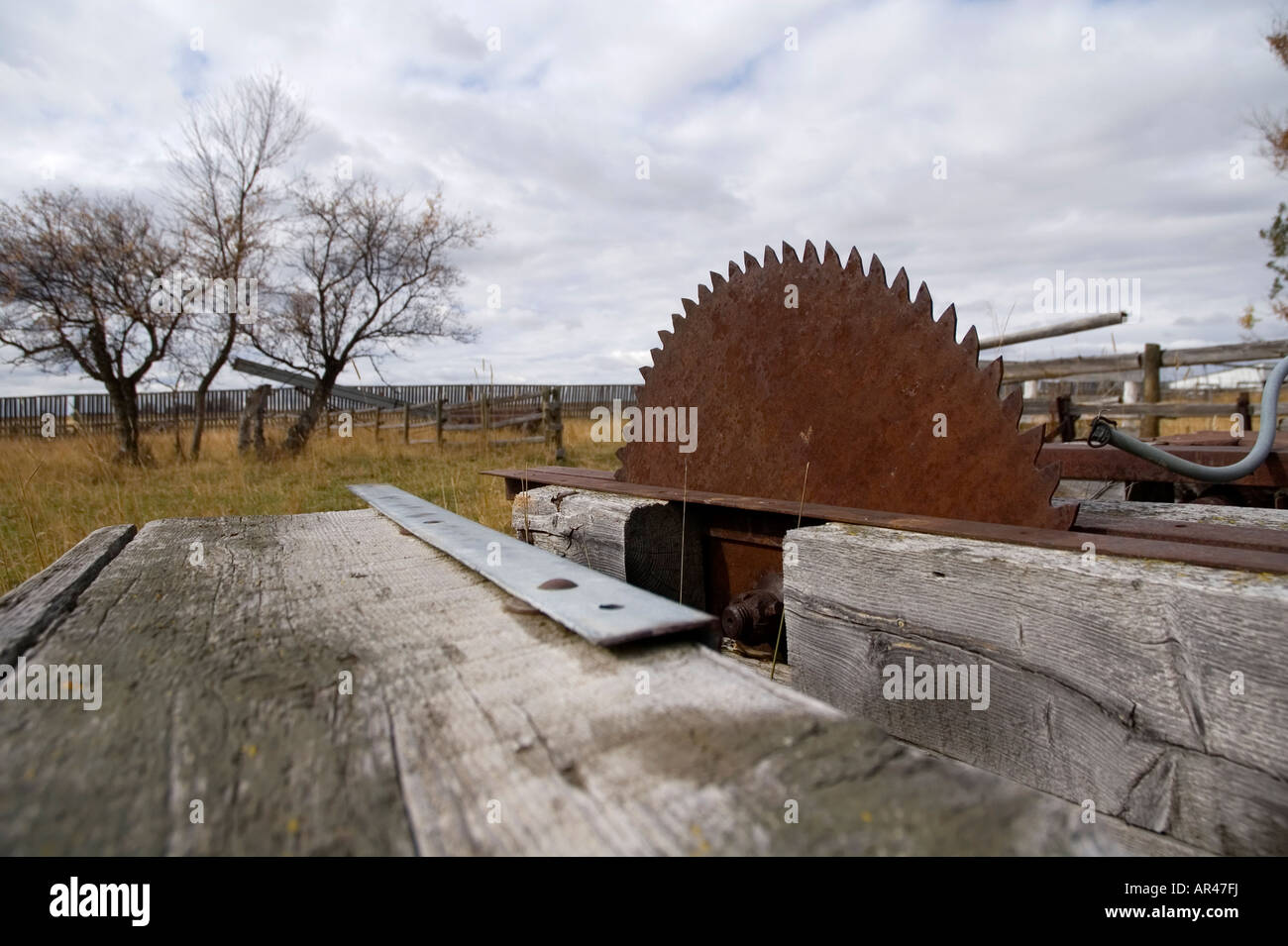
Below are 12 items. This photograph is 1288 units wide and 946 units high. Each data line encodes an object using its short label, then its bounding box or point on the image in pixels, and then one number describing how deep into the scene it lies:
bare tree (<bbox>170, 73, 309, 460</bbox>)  14.31
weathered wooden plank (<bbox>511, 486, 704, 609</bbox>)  1.98
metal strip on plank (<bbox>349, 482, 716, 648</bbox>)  0.88
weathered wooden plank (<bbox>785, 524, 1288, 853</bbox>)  0.94
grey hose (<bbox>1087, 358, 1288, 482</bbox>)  1.69
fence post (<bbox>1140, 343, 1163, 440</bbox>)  7.75
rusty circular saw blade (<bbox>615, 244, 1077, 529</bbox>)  1.64
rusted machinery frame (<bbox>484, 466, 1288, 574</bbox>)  1.08
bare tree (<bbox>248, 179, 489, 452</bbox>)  15.45
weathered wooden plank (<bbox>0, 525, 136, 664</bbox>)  0.99
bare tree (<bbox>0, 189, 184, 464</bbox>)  12.37
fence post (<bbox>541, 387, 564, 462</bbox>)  15.17
